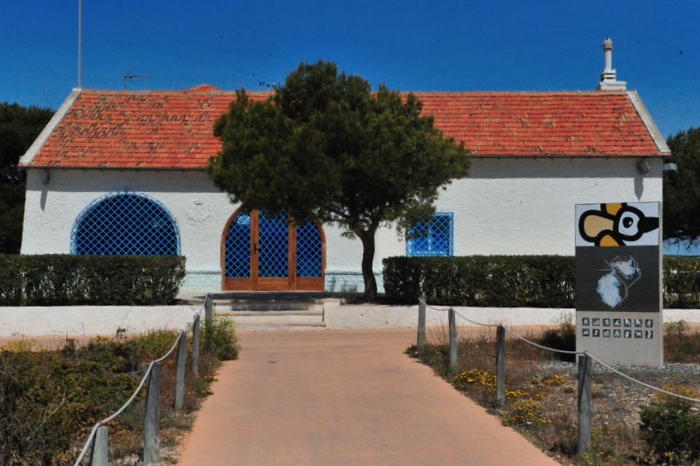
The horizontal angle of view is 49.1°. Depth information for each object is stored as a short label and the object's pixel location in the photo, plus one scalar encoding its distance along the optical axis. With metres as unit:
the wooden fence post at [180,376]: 8.24
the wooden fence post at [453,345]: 10.17
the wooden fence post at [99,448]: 4.49
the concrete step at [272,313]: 15.09
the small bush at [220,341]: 11.42
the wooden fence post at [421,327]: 12.06
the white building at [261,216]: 18.78
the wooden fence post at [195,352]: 10.02
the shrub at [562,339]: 11.74
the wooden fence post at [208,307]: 13.33
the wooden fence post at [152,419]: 6.24
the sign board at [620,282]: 10.43
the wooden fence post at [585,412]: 6.57
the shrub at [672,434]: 6.38
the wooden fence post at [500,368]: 8.54
